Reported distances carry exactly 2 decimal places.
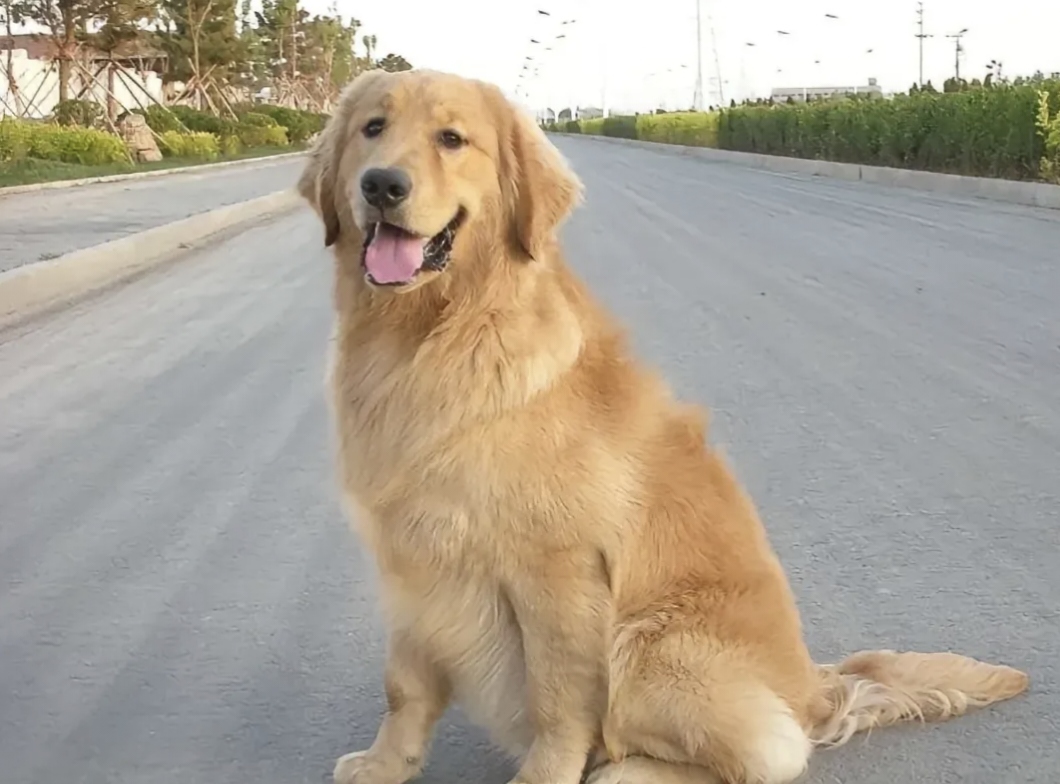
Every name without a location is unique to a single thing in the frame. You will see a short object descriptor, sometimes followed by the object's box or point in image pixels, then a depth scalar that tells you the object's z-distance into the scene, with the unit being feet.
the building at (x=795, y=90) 305.75
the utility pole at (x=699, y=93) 228.43
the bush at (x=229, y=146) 159.33
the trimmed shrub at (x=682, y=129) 179.73
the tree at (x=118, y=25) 132.05
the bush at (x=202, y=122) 164.76
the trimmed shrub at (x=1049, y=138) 72.28
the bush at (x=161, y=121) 151.43
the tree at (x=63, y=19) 126.11
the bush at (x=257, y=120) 182.80
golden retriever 9.75
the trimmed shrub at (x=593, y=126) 329.85
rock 131.34
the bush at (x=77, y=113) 129.08
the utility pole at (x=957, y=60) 133.28
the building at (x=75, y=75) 133.90
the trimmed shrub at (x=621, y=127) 263.08
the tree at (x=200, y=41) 178.09
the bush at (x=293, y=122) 204.44
